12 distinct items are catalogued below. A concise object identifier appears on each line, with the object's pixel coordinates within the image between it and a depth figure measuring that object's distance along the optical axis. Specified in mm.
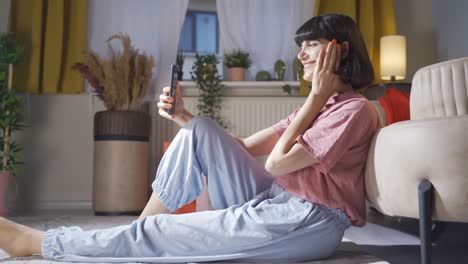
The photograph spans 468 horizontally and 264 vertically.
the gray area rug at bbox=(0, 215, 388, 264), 1246
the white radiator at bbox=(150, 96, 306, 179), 3398
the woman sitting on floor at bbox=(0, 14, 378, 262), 1193
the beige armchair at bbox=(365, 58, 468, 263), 999
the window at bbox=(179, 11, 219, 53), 3805
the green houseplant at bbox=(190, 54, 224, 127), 3381
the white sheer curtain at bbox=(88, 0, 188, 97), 3494
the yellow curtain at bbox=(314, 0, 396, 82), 3490
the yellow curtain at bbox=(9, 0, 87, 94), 3305
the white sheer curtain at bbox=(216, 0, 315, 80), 3578
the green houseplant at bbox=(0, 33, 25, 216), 2918
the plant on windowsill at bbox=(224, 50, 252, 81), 3502
